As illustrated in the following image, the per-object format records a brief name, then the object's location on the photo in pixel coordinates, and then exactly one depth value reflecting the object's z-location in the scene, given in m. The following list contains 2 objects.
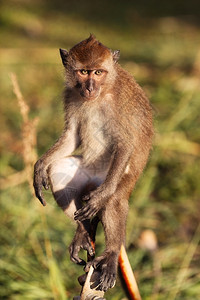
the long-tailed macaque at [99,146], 6.21
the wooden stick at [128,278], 5.69
